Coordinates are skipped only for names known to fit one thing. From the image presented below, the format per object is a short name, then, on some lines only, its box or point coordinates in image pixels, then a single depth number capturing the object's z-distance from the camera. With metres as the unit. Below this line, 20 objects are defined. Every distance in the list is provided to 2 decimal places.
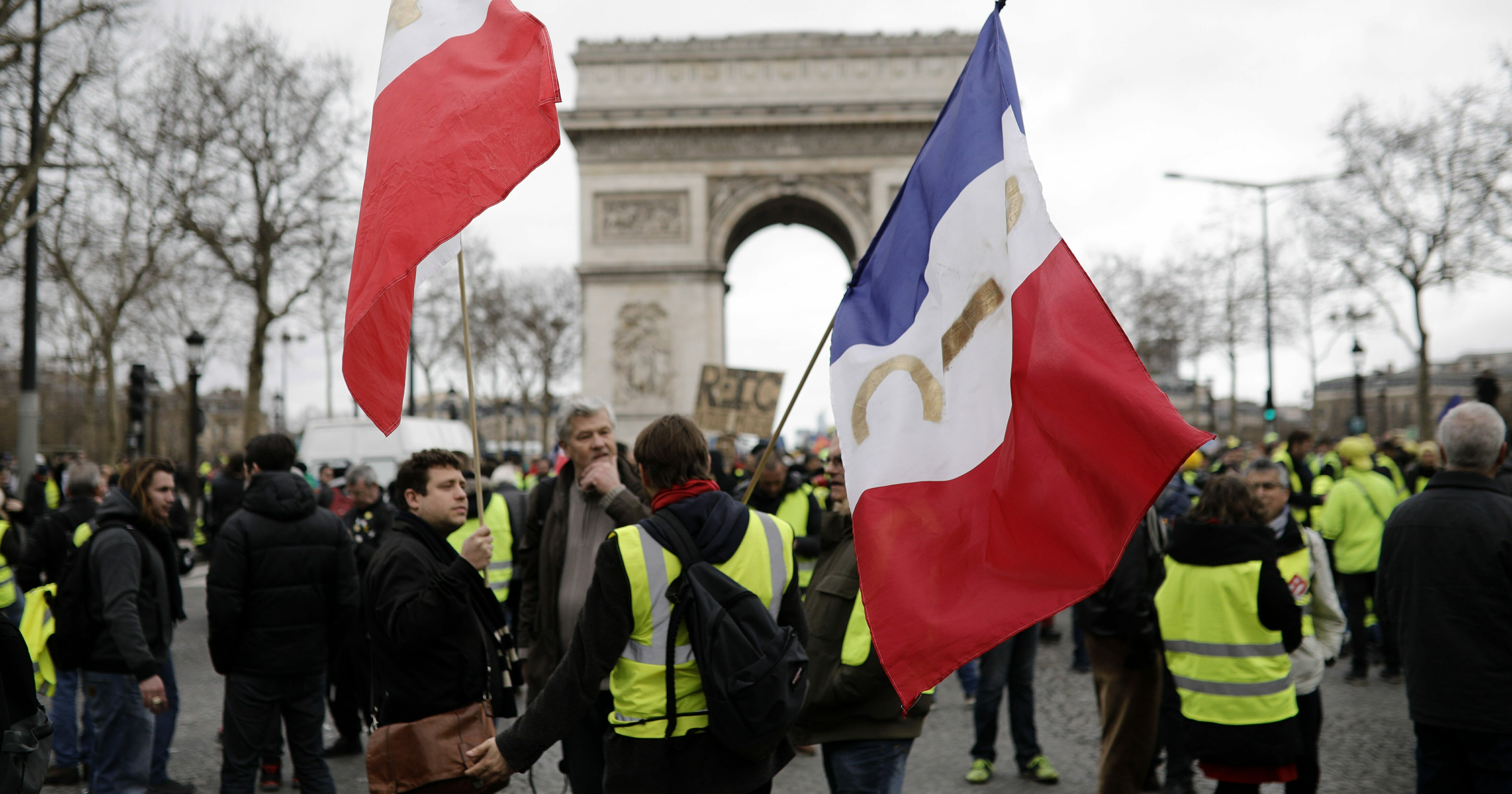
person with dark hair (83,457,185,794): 4.73
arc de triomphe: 26.69
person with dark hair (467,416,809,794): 2.76
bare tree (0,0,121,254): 13.73
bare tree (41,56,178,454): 20.28
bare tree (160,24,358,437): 24.19
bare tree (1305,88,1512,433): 23.16
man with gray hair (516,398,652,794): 3.80
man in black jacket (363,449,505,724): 3.39
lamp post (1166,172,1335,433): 22.38
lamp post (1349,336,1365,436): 23.19
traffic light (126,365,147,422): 16.83
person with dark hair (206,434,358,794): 4.48
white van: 16.48
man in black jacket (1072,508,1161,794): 4.98
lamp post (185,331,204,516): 19.97
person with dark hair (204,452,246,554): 11.00
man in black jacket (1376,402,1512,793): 3.60
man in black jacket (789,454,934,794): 3.55
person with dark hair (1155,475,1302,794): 3.98
